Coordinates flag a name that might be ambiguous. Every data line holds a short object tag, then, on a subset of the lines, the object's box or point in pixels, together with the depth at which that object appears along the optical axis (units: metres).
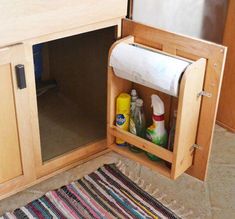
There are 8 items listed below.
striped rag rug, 1.45
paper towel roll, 1.31
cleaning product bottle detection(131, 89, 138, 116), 1.59
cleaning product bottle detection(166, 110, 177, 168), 1.50
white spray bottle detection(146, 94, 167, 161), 1.49
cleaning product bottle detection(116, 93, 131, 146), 1.58
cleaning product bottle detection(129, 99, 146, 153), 1.60
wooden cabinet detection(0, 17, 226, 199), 1.31
